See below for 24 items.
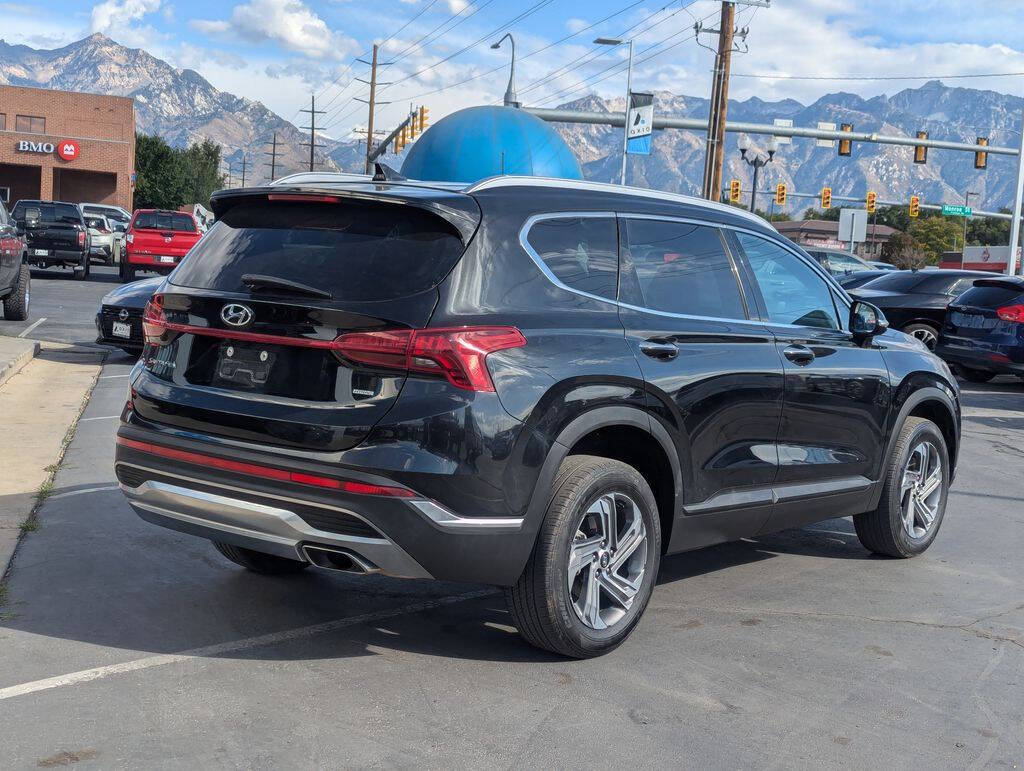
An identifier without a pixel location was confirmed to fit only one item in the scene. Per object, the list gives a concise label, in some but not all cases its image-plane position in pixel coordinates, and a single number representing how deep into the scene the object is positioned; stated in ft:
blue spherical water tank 49.19
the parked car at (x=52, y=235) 91.45
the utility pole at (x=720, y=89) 99.30
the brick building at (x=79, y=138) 224.53
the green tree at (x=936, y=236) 364.38
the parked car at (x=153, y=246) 90.22
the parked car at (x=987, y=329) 50.93
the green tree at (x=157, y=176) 278.87
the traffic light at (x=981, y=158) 130.97
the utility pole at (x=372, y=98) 220.64
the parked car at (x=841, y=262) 91.76
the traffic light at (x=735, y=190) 155.84
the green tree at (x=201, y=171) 293.72
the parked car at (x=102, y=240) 119.14
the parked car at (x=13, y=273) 51.49
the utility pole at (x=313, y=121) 336.02
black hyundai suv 13.50
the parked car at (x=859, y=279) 69.31
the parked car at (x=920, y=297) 60.03
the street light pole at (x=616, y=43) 120.67
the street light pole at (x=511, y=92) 121.80
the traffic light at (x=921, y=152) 129.80
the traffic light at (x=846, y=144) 119.34
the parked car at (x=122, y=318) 43.06
